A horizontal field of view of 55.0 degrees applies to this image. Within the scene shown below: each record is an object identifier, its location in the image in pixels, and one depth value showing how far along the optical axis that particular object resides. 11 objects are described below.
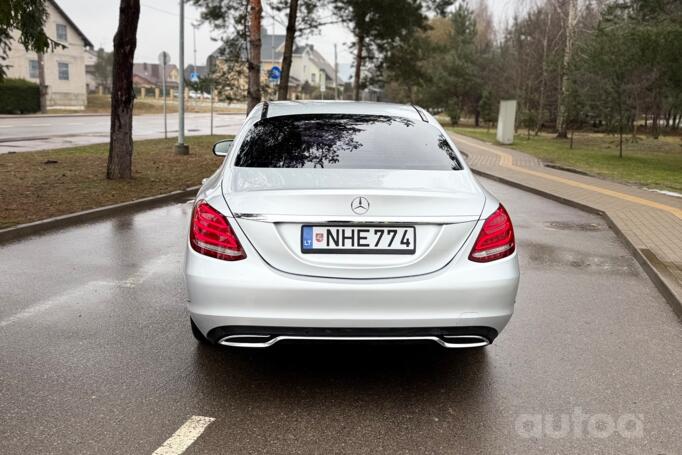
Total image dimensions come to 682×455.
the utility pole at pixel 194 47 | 87.06
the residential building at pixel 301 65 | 100.81
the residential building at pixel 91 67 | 112.29
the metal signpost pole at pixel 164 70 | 21.95
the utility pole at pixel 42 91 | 43.23
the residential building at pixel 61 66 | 54.53
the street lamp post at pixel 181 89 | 18.08
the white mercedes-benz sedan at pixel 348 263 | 3.31
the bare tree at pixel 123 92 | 11.73
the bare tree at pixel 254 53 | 19.33
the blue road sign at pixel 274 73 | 27.98
